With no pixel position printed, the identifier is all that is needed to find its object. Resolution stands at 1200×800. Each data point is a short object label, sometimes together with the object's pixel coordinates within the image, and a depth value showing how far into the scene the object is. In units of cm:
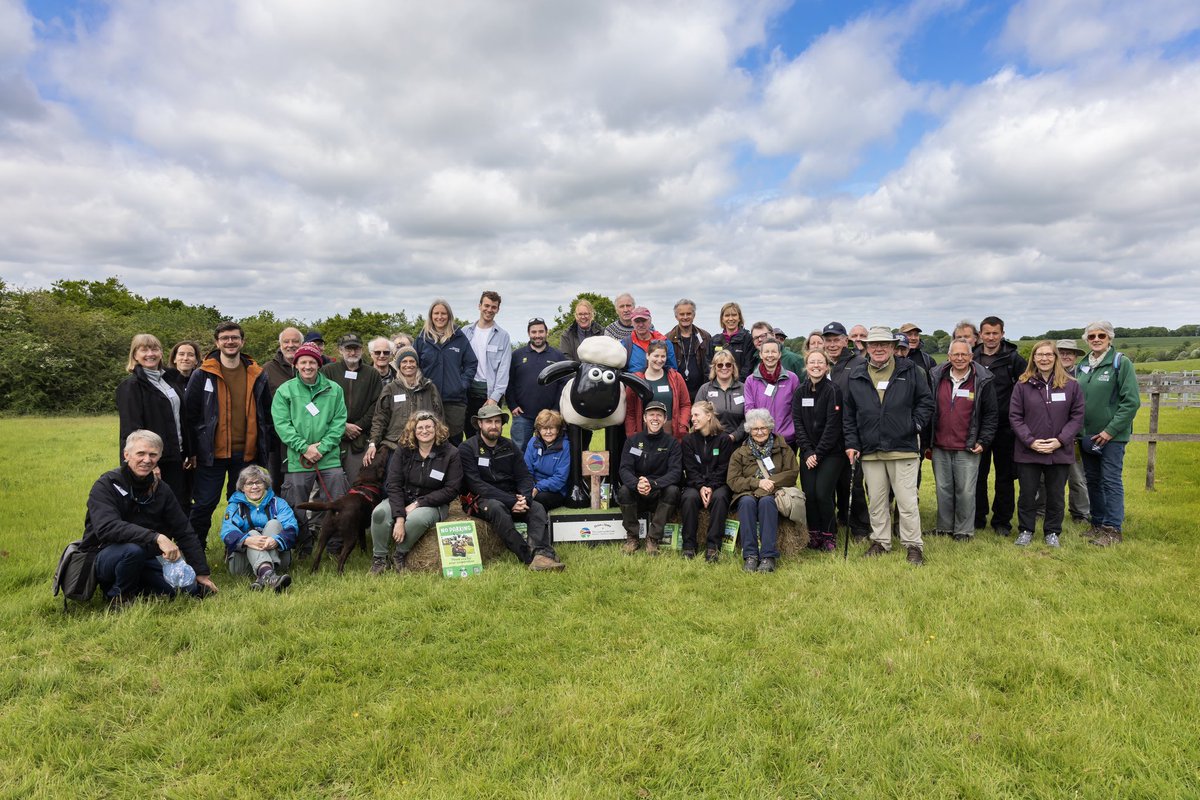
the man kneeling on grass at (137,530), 442
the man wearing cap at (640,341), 720
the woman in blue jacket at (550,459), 626
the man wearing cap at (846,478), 642
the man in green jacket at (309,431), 581
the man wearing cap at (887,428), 575
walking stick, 580
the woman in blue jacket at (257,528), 507
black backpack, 438
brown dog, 546
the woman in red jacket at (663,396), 668
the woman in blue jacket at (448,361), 681
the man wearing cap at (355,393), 629
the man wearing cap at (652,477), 604
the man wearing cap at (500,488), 566
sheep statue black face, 621
